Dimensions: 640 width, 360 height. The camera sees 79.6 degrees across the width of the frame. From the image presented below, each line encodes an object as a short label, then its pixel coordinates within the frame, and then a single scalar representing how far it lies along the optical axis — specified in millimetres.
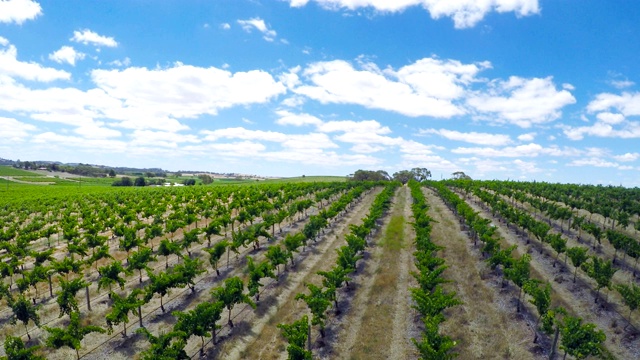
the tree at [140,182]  183275
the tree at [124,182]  181250
